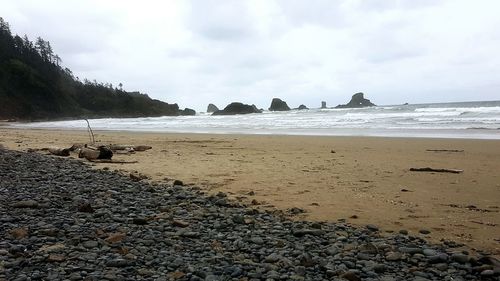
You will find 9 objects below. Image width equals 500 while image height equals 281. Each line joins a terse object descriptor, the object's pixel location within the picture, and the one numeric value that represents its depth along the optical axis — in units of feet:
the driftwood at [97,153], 35.96
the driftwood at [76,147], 43.43
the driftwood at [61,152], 39.78
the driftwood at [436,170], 28.43
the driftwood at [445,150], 42.03
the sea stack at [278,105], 386.52
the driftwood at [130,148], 44.60
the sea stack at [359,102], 367.45
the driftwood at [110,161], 34.61
